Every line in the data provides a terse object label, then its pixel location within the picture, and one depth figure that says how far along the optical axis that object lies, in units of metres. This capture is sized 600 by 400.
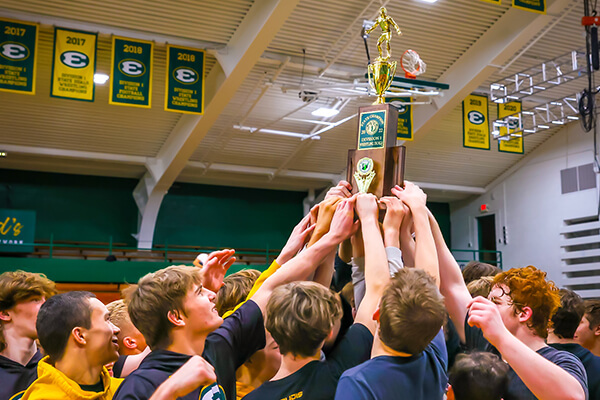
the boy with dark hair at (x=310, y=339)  1.95
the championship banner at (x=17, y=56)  9.92
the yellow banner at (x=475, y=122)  13.59
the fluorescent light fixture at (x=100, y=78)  11.90
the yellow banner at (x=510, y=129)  13.27
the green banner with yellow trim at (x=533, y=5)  10.07
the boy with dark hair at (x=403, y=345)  1.84
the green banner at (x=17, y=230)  13.25
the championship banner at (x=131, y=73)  10.47
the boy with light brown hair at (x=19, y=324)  3.04
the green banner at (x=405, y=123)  13.33
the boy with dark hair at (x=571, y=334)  3.10
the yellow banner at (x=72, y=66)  10.20
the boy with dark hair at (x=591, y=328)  3.79
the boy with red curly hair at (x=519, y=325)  2.14
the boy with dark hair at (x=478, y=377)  2.42
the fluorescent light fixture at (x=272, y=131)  14.36
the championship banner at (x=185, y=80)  11.10
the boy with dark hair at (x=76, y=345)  2.37
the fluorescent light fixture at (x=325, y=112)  13.64
